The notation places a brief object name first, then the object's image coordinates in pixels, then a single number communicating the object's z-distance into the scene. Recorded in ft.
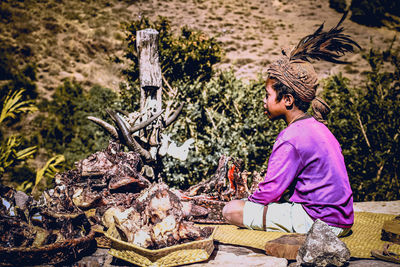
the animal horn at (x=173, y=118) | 13.65
